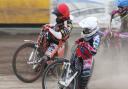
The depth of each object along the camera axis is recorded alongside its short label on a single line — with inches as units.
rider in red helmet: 848.9
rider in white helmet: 740.6
